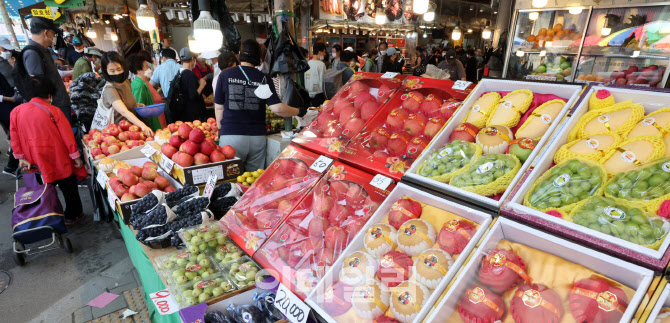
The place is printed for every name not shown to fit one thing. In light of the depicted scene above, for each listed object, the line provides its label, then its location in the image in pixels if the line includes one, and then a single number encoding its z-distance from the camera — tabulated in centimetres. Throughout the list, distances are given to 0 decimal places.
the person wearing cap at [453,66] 743
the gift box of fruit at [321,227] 154
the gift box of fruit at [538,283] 95
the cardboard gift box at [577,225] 94
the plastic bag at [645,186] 106
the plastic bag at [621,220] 98
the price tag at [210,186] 234
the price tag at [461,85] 201
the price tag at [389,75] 242
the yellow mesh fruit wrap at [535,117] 155
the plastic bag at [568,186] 118
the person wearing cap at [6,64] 610
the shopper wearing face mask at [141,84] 452
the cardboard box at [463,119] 133
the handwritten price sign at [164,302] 156
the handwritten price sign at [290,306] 132
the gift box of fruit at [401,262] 122
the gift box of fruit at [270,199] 185
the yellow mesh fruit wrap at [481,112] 174
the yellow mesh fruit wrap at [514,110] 166
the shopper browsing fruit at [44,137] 330
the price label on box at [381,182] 169
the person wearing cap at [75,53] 864
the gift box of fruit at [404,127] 186
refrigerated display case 444
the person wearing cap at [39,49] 427
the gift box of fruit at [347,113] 219
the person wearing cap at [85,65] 645
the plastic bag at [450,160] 152
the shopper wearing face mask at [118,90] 388
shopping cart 312
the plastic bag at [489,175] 134
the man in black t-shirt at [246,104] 302
